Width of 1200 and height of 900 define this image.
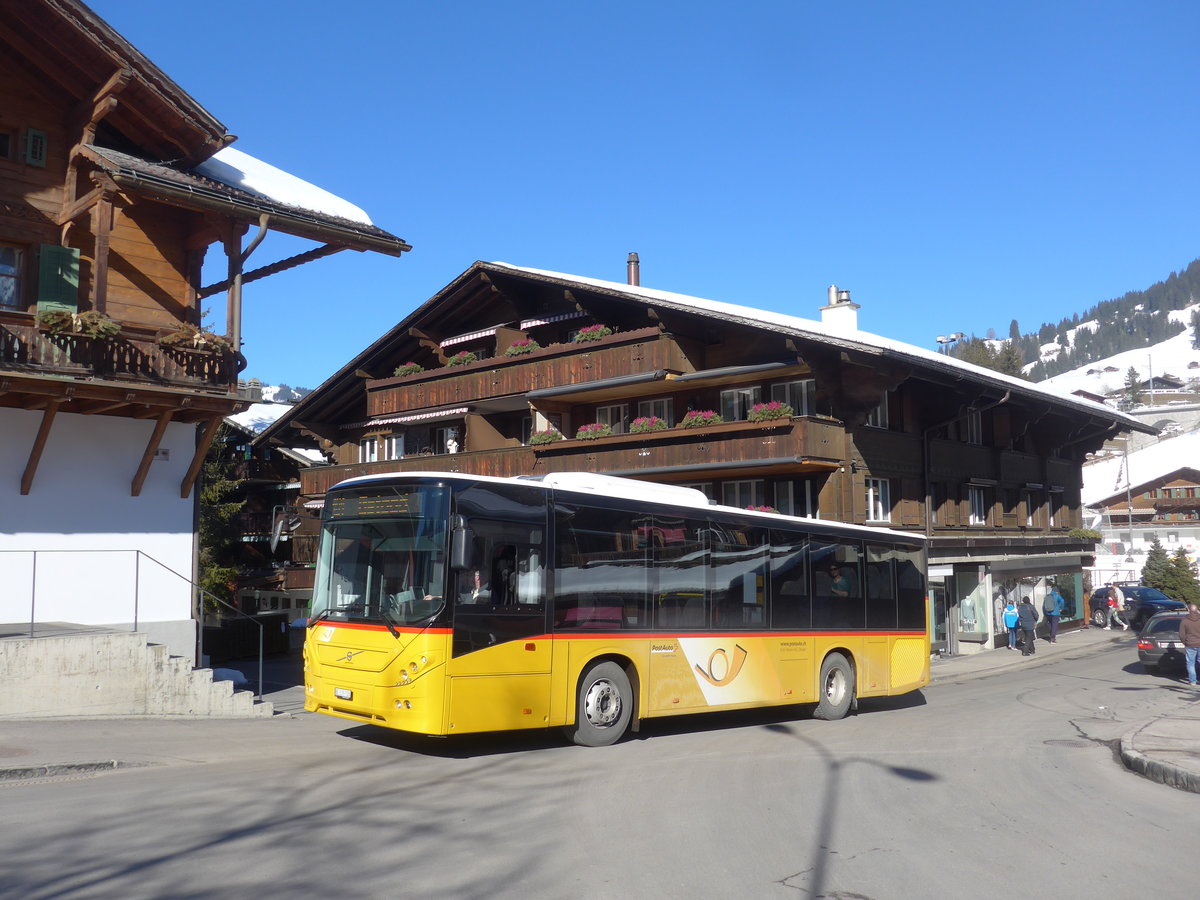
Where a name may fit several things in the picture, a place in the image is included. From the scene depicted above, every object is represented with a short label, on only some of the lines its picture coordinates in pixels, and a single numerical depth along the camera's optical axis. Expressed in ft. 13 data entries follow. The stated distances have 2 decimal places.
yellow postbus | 37.37
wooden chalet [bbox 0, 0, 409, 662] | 52.80
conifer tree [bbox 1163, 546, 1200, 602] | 154.40
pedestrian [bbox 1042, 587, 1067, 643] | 112.27
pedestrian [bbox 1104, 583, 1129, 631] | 135.74
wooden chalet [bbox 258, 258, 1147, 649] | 89.92
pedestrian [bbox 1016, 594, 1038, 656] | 100.42
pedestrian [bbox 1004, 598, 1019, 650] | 104.83
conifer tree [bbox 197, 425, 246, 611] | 124.47
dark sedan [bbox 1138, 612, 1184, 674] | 76.02
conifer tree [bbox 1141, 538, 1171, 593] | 160.15
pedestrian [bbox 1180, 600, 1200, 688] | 67.31
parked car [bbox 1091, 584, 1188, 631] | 124.26
